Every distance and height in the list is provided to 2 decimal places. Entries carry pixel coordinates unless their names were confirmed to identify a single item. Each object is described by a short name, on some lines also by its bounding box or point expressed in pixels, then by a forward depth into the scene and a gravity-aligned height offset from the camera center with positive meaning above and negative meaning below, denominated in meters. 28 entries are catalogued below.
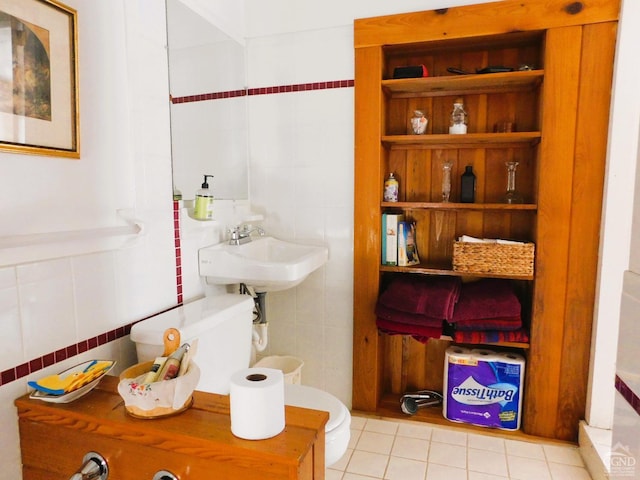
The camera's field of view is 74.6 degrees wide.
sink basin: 1.71 -0.31
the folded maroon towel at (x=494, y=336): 1.94 -0.65
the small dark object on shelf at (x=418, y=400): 2.18 -1.09
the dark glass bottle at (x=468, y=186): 2.07 +0.04
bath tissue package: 2.01 -0.93
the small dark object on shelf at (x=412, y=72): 1.98 +0.58
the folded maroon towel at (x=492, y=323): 1.90 -0.59
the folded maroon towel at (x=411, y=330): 1.96 -0.64
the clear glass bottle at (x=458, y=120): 1.99 +0.36
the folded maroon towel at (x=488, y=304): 1.90 -0.50
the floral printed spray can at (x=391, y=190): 2.13 +0.02
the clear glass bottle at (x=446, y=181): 2.14 +0.07
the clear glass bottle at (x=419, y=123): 2.08 +0.35
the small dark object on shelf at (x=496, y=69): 1.88 +0.56
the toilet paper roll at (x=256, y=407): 0.90 -0.46
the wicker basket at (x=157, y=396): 0.99 -0.48
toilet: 1.38 -0.54
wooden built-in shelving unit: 1.81 +0.15
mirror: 1.71 +0.40
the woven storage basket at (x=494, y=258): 1.91 -0.29
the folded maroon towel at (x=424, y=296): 1.91 -0.47
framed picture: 1.04 +0.30
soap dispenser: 1.79 -0.06
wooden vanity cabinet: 0.89 -0.56
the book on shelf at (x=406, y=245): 2.12 -0.26
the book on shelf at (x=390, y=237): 2.12 -0.22
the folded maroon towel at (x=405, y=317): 1.94 -0.57
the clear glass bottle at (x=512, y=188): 2.04 +0.03
